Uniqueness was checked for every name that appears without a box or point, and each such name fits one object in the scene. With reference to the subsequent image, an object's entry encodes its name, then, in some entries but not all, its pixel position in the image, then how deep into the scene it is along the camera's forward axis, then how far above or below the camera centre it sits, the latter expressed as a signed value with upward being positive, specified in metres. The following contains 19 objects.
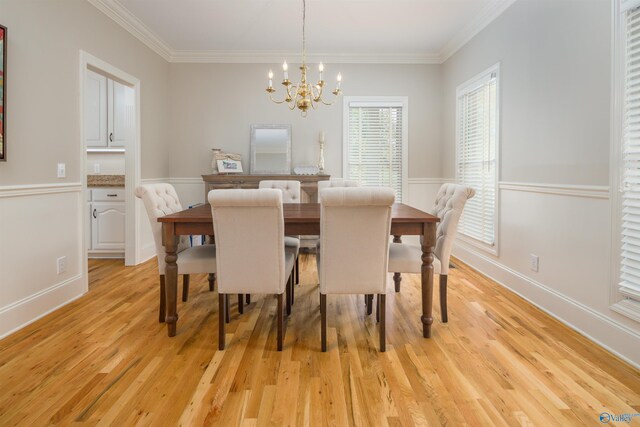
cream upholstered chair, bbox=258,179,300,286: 3.79 +0.15
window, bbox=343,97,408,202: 5.17 +0.85
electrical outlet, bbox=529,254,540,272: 2.97 -0.47
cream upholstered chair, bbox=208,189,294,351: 1.99 -0.22
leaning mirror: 5.12 +0.71
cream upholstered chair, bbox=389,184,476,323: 2.45 -0.32
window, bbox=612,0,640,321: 2.04 +0.23
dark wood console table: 4.75 +0.27
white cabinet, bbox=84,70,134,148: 4.43 +1.06
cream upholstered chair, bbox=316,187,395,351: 1.99 -0.22
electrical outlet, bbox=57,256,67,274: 2.92 -0.48
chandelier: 2.99 +0.88
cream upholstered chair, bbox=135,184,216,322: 2.44 -0.33
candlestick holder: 5.06 +0.57
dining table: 2.31 -0.20
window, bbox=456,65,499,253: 3.74 +0.55
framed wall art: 2.35 +0.70
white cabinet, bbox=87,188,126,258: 4.42 -0.20
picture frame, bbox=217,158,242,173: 4.88 +0.48
